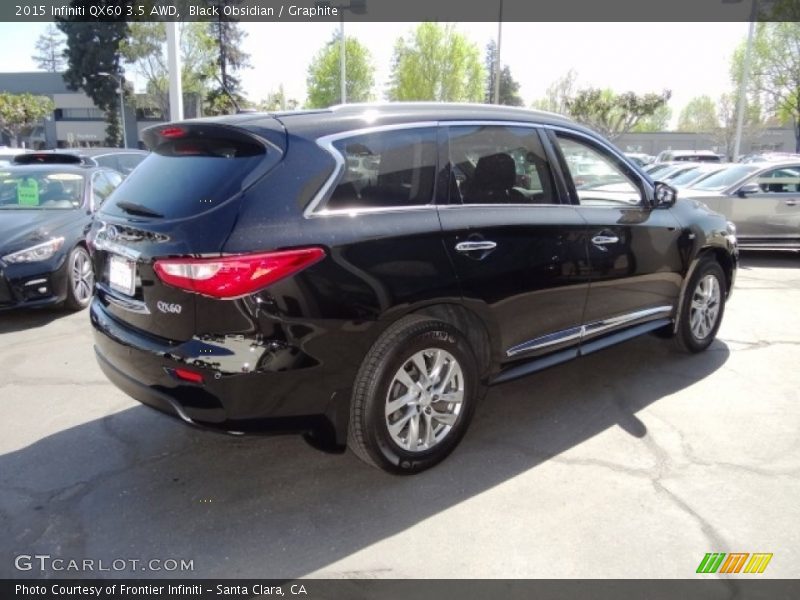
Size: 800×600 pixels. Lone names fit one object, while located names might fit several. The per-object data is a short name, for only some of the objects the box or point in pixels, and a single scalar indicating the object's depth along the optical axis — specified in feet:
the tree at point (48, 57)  307.58
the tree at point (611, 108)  143.33
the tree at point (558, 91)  212.43
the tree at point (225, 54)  150.00
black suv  8.80
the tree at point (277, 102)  172.14
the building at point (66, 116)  210.38
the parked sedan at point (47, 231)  19.19
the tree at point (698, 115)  267.84
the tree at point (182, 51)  141.28
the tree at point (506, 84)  258.57
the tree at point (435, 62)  158.10
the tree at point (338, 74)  149.59
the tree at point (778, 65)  112.57
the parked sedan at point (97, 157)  29.04
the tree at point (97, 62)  189.26
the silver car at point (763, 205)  33.09
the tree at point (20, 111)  181.78
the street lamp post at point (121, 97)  182.89
